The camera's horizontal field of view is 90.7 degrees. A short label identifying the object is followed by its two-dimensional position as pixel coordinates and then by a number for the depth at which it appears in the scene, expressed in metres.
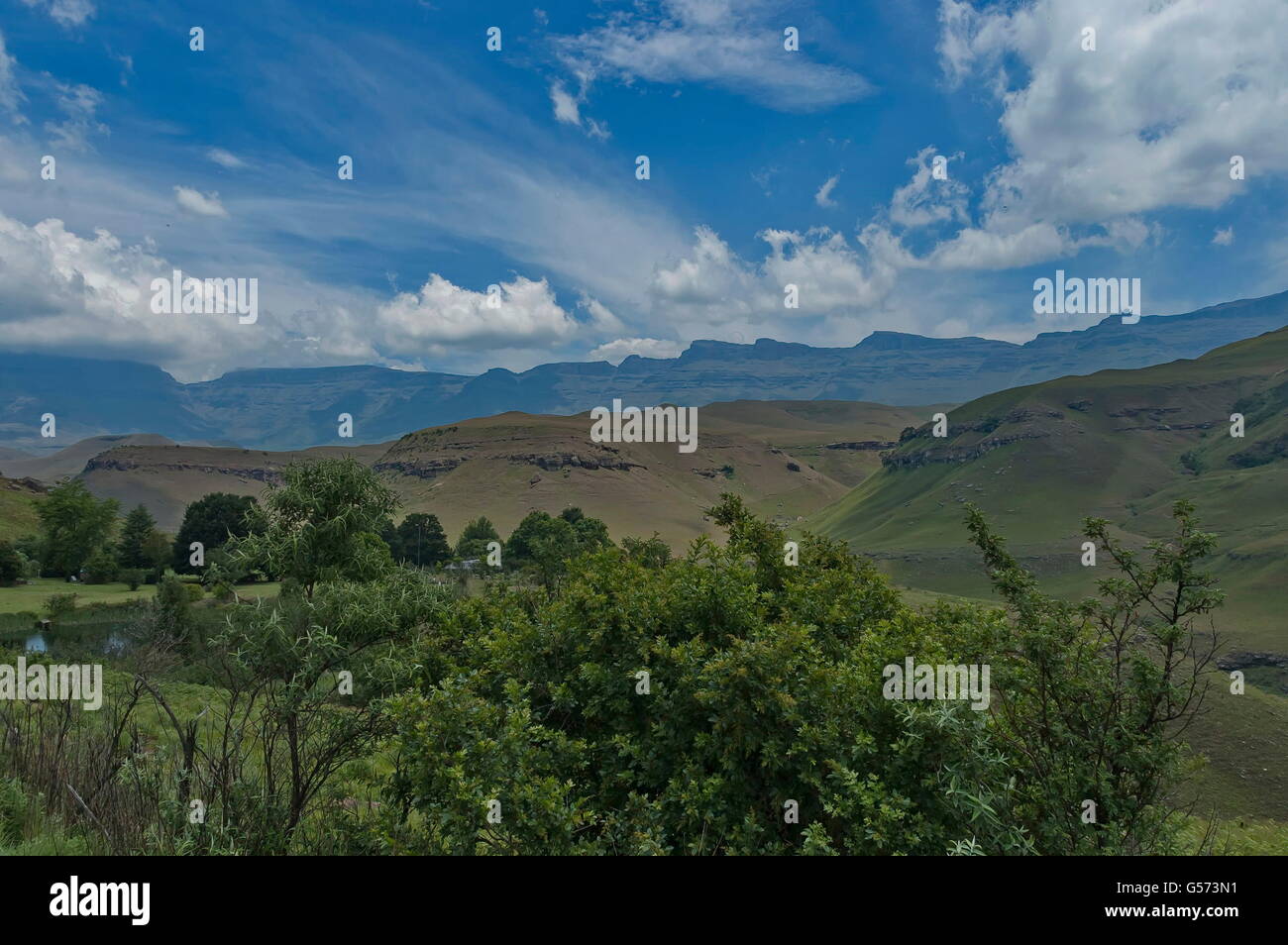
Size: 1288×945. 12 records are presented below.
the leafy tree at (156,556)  74.56
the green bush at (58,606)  53.84
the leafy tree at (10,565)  66.19
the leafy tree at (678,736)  5.23
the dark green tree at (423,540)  86.12
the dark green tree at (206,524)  77.25
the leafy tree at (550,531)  70.25
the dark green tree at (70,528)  76.38
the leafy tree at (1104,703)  4.99
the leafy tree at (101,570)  72.88
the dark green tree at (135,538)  76.56
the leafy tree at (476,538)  90.88
